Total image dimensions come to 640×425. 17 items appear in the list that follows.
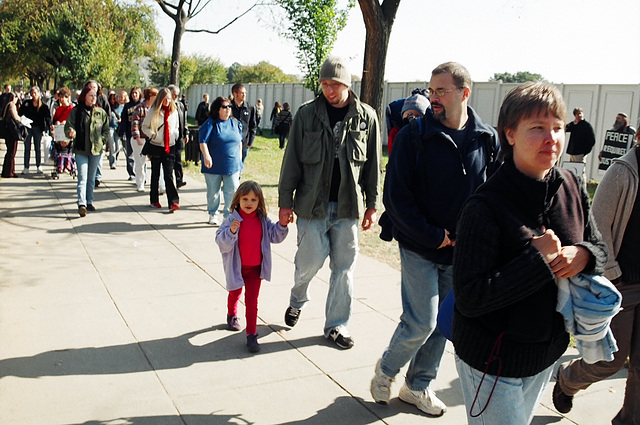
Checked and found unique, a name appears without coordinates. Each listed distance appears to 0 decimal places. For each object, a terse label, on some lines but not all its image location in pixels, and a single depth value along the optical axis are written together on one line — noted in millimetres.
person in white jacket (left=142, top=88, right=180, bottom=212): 10289
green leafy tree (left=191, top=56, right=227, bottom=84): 71438
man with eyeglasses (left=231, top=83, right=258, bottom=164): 10547
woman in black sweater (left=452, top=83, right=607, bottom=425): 2340
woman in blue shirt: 9203
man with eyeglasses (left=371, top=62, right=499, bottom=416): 3592
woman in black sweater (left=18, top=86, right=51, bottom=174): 15102
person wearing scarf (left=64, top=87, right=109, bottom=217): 9977
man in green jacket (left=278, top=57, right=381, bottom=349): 4840
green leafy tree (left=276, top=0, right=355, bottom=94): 21875
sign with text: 14914
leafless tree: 20281
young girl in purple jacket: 4879
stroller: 14148
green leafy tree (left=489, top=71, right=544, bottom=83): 87188
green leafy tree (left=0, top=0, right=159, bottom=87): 20922
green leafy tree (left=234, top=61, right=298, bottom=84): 88125
